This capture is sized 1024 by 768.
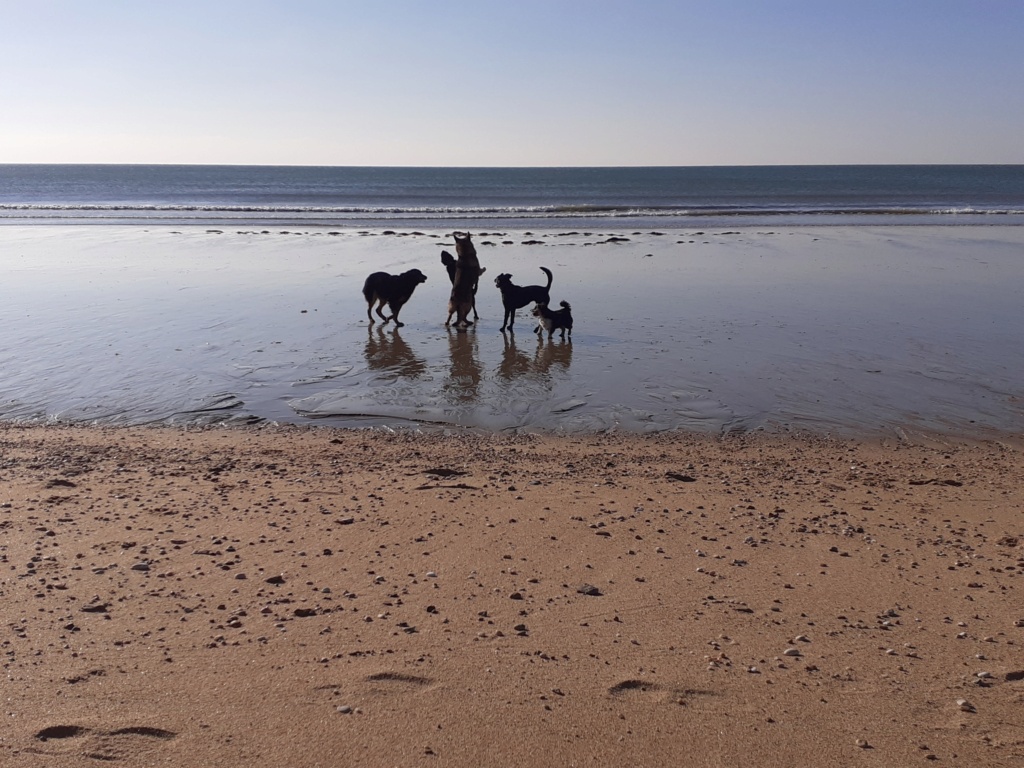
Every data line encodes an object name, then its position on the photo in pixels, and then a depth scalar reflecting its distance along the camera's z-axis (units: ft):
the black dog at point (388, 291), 40.88
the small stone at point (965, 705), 11.12
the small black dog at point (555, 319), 37.65
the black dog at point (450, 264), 42.78
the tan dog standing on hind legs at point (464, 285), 41.06
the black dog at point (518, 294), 39.83
